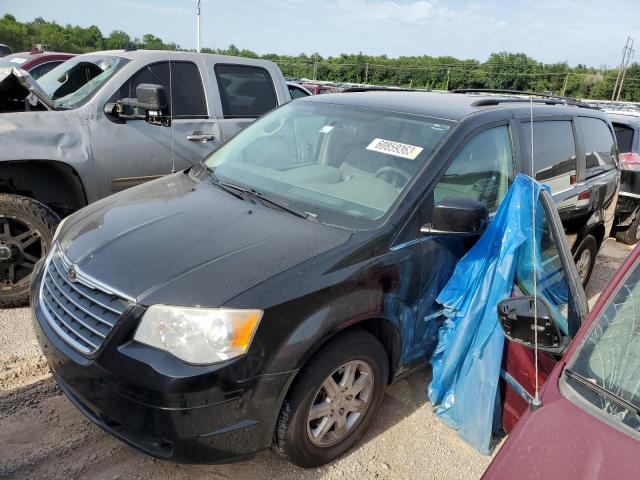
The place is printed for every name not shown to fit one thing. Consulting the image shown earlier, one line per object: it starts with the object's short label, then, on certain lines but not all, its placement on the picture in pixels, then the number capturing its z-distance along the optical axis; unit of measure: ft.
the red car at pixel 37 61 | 27.32
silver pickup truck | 12.36
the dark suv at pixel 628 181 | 22.12
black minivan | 6.52
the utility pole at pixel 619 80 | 153.99
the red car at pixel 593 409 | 4.38
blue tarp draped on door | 8.40
